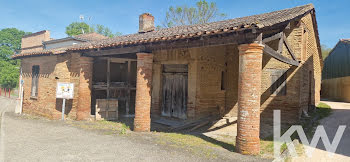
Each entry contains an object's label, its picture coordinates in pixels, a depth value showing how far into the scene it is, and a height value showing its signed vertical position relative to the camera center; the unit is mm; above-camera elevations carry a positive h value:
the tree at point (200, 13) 22328 +7752
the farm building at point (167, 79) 7707 +338
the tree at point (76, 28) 35681 +10105
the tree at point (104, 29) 43562 +11261
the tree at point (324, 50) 32512 +6264
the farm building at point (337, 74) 15945 +1322
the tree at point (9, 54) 27266 +4640
